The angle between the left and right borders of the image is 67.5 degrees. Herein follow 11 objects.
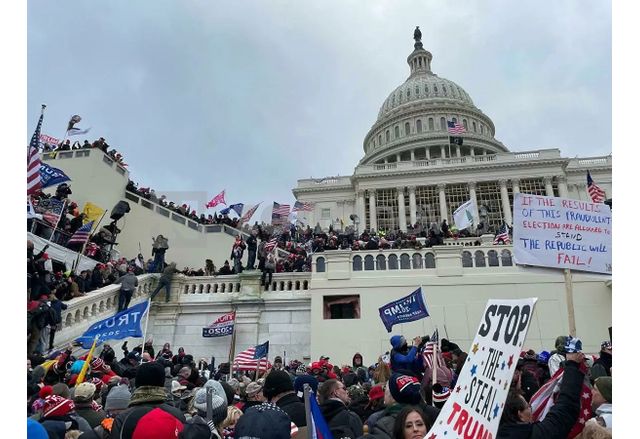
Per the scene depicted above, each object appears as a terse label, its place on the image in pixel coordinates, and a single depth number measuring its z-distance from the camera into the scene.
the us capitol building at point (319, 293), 16.31
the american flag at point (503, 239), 19.78
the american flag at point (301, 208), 42.91
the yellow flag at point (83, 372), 6.66
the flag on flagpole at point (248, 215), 27.64
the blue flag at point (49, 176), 17.61
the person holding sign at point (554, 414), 3.47
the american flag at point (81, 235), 17.30
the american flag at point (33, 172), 12.87
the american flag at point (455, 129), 52.93
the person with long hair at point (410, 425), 3.64
